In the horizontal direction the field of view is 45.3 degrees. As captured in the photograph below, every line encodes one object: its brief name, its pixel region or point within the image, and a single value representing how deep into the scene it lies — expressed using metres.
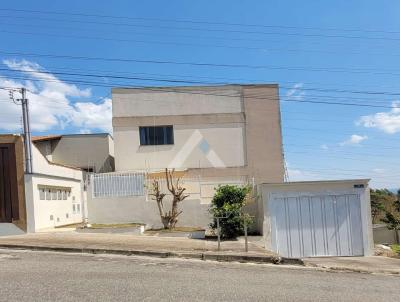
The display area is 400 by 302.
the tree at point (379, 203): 43.00
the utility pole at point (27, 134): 20.11
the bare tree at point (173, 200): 21.98
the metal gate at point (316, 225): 17.75
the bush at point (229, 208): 18.84
